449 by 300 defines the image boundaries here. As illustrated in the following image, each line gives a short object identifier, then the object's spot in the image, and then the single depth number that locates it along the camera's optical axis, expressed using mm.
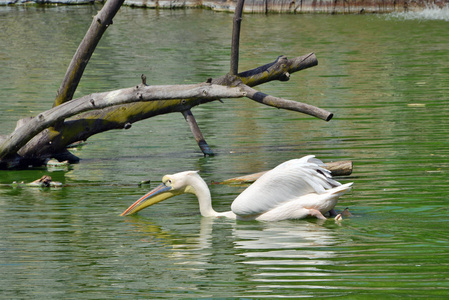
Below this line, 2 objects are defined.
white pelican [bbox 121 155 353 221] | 13164
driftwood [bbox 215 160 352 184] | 15984
